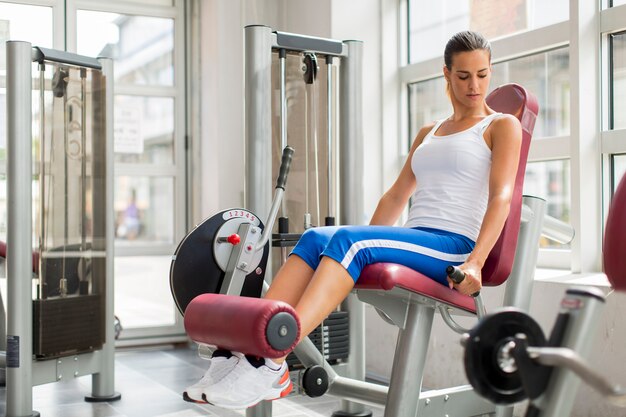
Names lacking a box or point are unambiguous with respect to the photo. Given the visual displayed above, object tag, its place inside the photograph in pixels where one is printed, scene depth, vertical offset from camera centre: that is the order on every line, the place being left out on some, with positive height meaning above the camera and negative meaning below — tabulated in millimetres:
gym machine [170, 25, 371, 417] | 2531 +87
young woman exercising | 2004 -60
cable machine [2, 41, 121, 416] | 3127 -49
